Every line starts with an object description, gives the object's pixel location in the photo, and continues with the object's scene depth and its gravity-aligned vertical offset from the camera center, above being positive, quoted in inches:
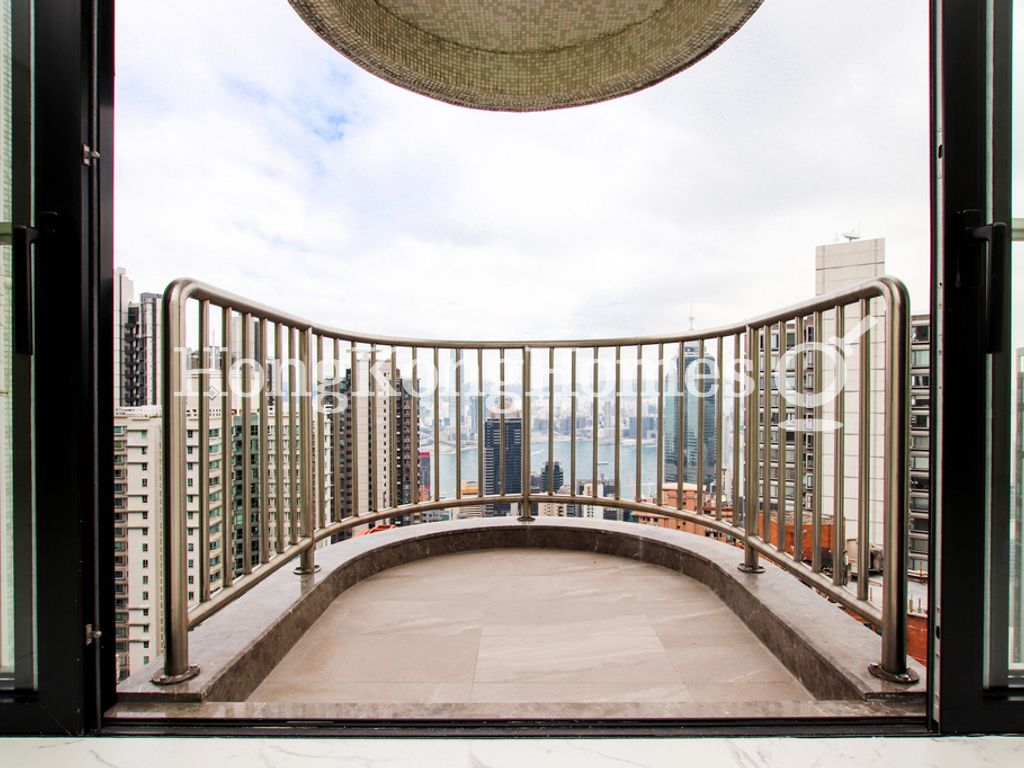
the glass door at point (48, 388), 38.8 -0.7
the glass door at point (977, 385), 38.2 -0.4
